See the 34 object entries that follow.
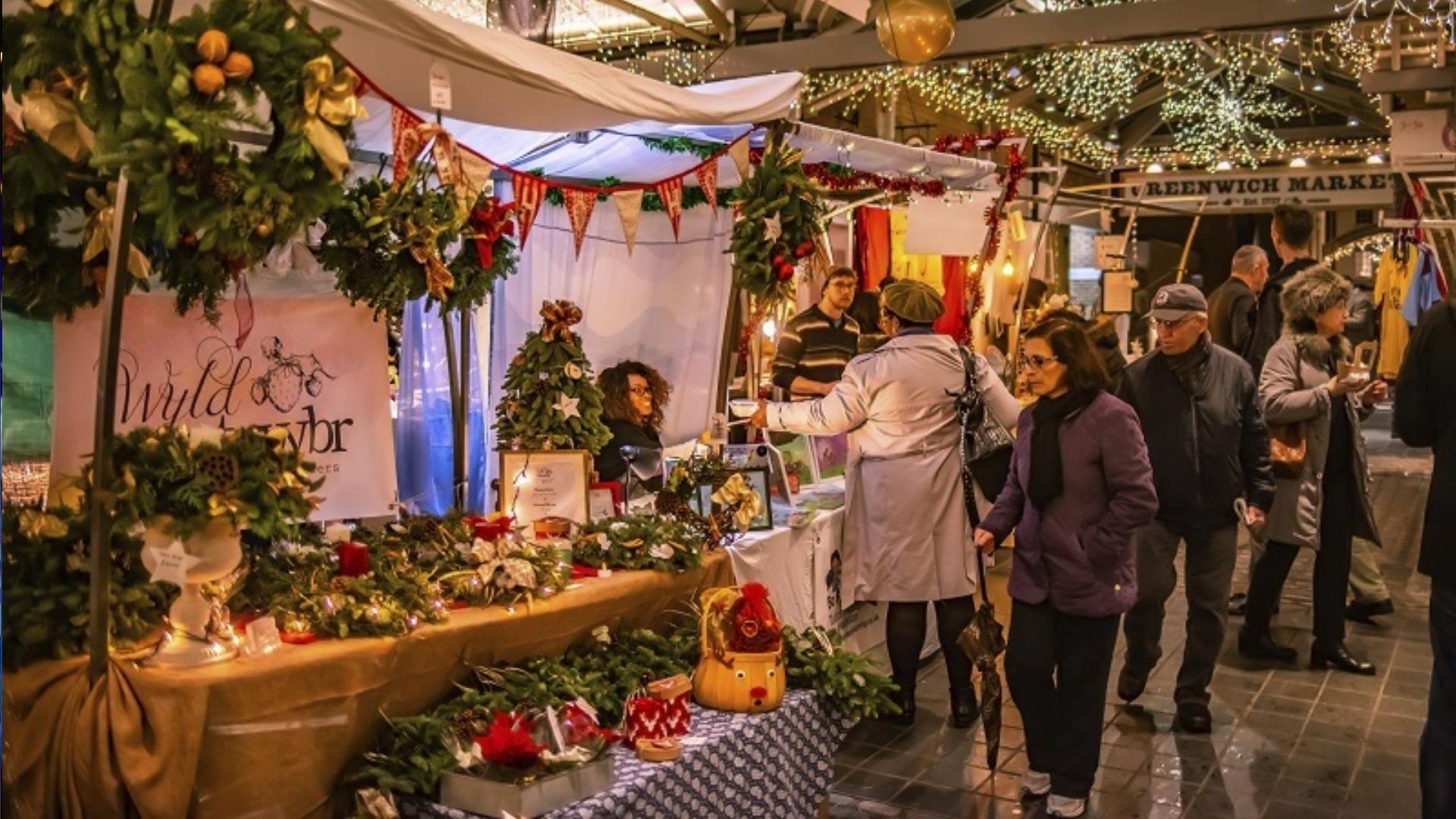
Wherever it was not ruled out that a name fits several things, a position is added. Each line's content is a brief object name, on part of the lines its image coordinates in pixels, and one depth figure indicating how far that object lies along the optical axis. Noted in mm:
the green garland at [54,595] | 2656
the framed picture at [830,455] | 5848
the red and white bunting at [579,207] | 4730
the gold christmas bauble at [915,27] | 5387
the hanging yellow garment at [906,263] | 9156
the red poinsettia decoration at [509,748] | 2877
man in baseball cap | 4906
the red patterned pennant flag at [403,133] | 3525
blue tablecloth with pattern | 3049
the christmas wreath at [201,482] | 2615
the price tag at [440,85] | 3398
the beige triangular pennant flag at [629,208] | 4848
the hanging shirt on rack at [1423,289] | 10016
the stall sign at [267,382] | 3107
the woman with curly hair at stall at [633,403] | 4918
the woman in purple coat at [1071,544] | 3996
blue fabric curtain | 5262
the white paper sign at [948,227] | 7062
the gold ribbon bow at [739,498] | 4469
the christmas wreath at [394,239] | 3695
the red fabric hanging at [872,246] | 8805
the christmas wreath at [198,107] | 2295
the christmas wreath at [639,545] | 3871
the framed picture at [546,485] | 4164
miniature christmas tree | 4285
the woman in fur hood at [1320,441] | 5758
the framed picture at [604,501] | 4297
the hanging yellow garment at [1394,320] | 11547
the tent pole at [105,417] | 2477
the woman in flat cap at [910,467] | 5035
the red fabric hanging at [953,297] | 9633
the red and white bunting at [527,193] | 4332
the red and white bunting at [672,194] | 4781
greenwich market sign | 16797
